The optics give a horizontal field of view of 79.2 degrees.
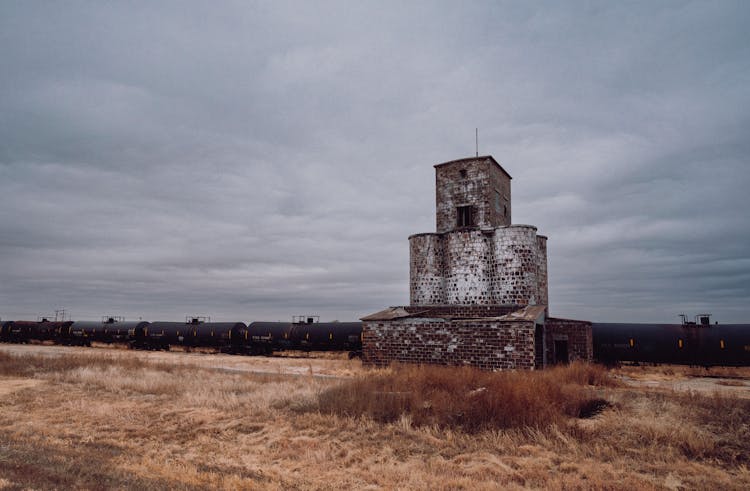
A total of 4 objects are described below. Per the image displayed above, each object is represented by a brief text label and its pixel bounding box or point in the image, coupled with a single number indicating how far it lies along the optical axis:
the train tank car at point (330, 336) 28.69
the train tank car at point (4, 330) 44.63
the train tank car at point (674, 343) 21.12
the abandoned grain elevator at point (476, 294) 17.55
